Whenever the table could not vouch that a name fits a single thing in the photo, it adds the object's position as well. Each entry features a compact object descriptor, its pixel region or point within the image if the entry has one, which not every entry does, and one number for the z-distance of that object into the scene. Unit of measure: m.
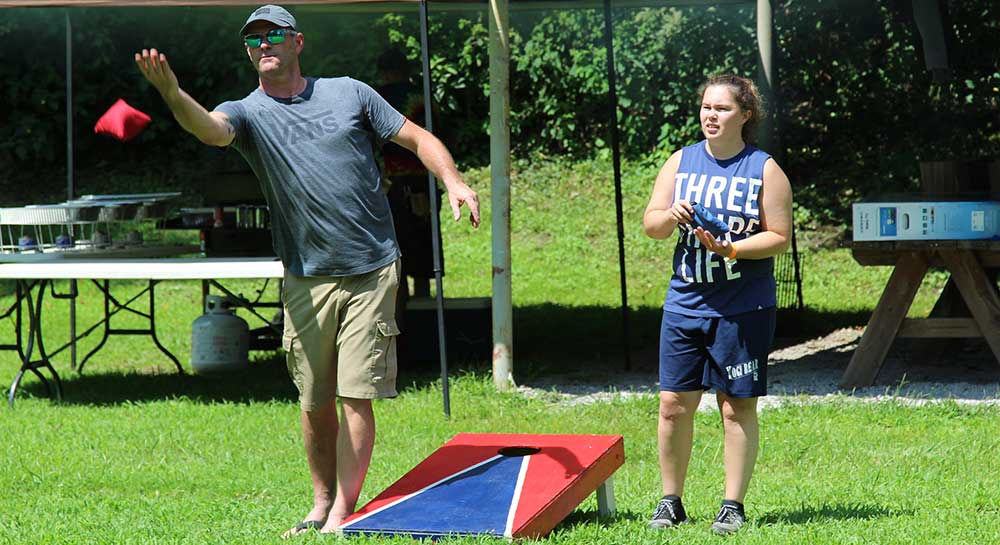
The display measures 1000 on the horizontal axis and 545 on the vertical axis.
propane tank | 15.84
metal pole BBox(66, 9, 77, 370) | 17.50
